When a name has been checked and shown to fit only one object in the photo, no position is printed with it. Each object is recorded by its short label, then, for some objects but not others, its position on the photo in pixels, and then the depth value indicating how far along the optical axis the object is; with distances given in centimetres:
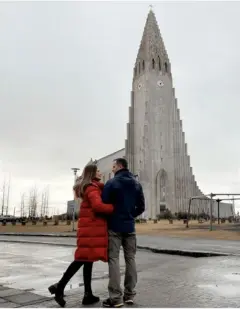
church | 9788
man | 492
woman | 491
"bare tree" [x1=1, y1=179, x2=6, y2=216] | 8198
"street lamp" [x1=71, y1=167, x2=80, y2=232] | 3111
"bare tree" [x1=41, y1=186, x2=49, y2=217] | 9812
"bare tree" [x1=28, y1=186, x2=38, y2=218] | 8781
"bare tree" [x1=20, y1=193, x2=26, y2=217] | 9197
